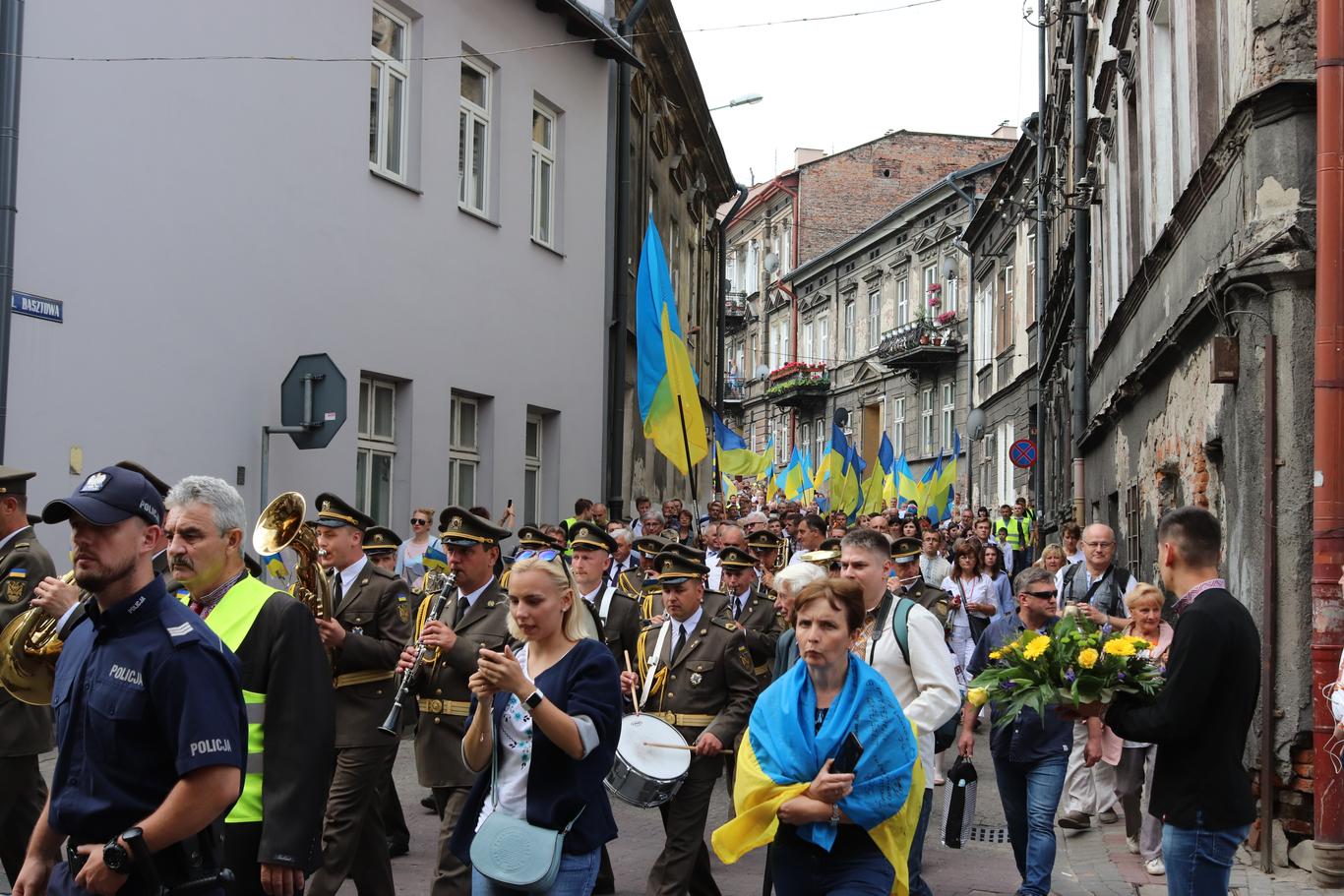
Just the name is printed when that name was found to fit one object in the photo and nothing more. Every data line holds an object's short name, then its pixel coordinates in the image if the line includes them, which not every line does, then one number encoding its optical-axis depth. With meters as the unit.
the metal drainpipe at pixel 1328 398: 7.95
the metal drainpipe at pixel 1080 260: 21.28
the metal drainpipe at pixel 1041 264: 27.84
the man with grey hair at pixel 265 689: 4.35
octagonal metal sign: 12.68
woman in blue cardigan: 4.88
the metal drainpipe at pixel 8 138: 10.28
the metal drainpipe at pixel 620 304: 20.59
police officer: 3.49
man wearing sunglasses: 7.46
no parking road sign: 26.72
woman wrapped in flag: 4.55
